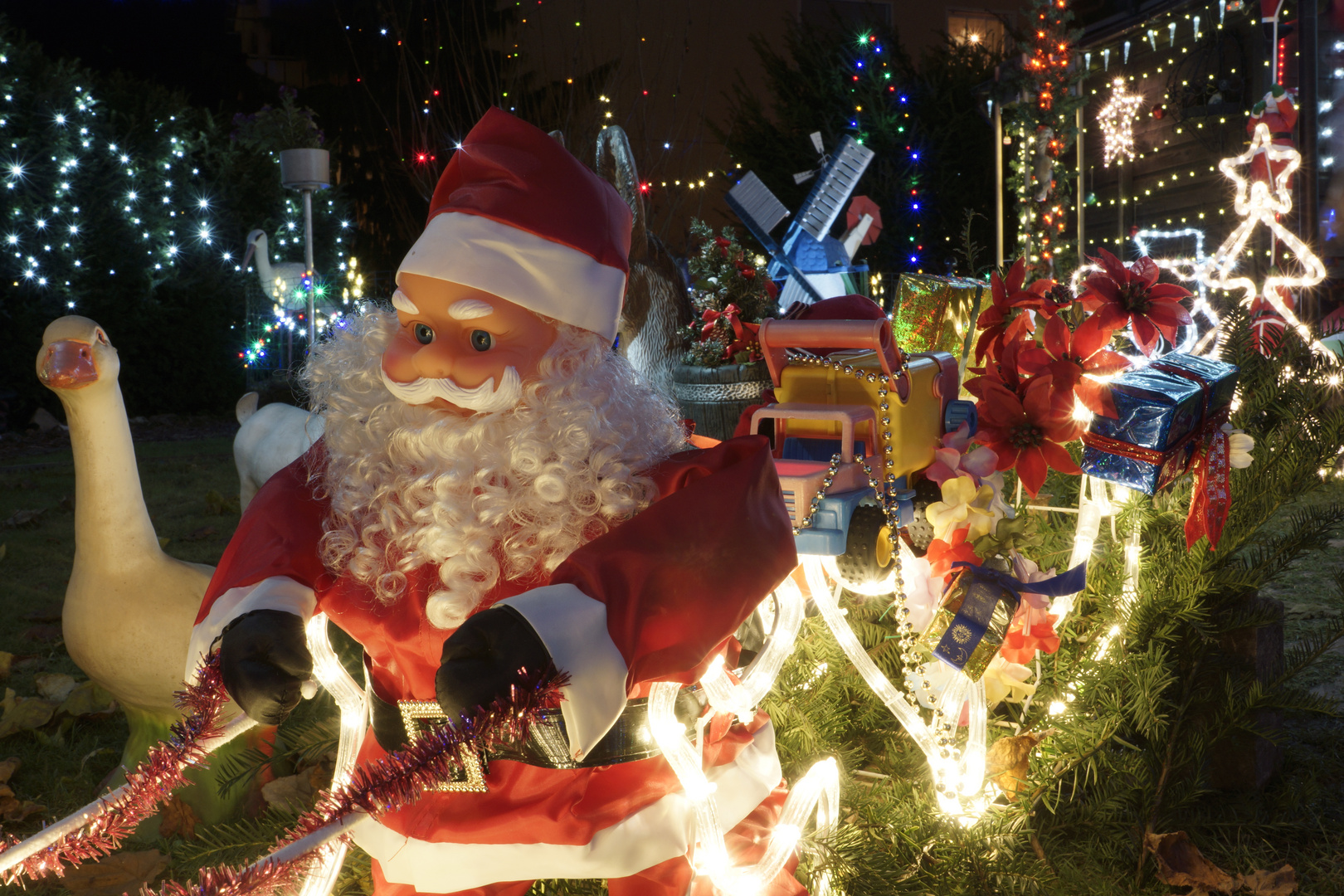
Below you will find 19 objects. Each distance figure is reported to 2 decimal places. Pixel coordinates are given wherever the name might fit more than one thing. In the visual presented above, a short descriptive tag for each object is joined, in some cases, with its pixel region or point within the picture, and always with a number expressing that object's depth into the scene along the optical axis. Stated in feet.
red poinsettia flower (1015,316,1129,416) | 5.12
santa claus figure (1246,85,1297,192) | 17.89
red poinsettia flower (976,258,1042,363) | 5.42
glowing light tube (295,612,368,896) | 4.50
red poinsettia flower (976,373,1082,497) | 5.09
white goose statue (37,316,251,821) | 6.45
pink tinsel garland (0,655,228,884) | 3.18
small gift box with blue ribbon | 5.07
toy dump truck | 4.94
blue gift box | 5.01
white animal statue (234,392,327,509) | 11.07
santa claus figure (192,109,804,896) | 3.78
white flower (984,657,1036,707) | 5.61
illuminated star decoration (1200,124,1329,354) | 17.29
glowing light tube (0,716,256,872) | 3.22
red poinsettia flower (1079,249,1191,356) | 5.22
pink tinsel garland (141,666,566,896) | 2.76
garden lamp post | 15.70
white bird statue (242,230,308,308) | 26.29
